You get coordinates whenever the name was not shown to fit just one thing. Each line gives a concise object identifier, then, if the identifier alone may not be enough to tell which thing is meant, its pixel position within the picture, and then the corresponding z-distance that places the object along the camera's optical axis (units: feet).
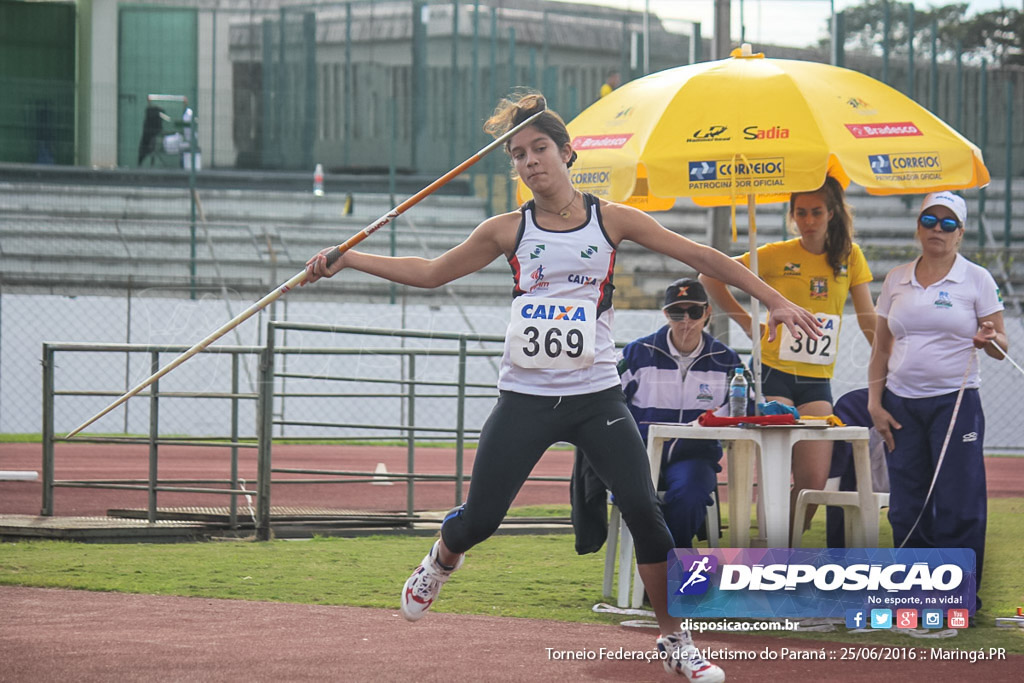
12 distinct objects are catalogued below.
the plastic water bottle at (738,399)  40.78
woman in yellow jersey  44.65
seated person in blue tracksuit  41.75
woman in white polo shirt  38.99
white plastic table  37.55
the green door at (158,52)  160.76
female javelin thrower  29.66
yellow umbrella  41.96
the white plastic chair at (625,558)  39.78
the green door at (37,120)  139.03
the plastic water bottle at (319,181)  150.71
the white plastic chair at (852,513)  39.45
